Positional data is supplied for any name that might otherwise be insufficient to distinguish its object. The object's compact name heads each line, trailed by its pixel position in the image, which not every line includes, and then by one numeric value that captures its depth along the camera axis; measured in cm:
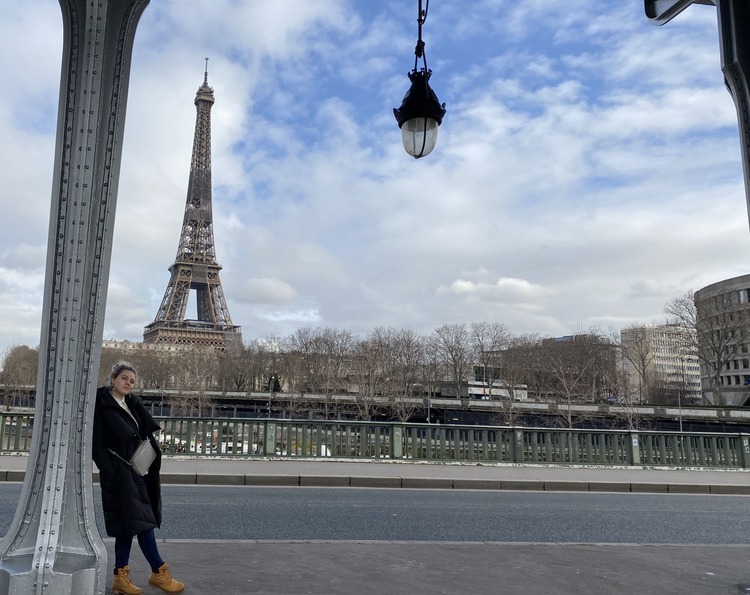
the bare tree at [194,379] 6388
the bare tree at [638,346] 6331
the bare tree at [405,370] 5591
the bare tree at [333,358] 6331
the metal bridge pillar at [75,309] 353
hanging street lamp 530
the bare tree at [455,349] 6675
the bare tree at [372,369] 5550
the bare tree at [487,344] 6769
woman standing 399
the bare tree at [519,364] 6175
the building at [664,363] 6109
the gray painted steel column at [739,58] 412
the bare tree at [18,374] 6881
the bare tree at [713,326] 5444
